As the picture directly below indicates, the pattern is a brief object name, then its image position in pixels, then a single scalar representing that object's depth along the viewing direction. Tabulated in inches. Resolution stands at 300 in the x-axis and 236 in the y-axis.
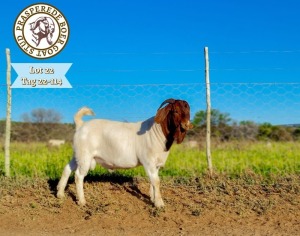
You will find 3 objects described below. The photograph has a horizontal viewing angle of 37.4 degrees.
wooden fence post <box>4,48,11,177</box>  373.4
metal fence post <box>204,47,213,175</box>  370.6
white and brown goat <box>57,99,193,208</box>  289.0
